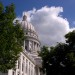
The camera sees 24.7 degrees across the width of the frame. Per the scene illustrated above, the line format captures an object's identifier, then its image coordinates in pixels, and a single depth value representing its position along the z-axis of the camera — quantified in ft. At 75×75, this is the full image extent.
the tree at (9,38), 70.39
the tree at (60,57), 93.13
